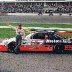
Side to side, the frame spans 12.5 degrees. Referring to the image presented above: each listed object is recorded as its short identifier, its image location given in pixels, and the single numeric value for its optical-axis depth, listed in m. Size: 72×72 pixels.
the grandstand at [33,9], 62.33
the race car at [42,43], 16.53
